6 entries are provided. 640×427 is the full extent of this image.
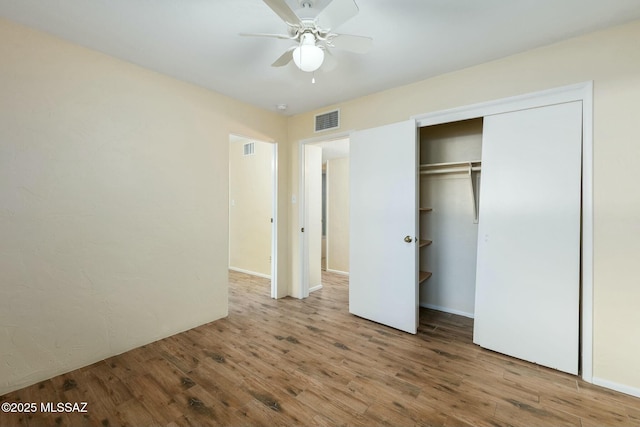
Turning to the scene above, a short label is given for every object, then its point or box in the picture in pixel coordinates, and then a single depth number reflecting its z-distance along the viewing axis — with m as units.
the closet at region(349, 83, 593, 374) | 2.06
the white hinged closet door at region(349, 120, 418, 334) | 2.72
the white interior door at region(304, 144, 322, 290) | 3.82
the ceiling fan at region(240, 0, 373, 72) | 1.43
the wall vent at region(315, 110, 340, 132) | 3.31
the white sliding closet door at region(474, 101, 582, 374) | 2.06
